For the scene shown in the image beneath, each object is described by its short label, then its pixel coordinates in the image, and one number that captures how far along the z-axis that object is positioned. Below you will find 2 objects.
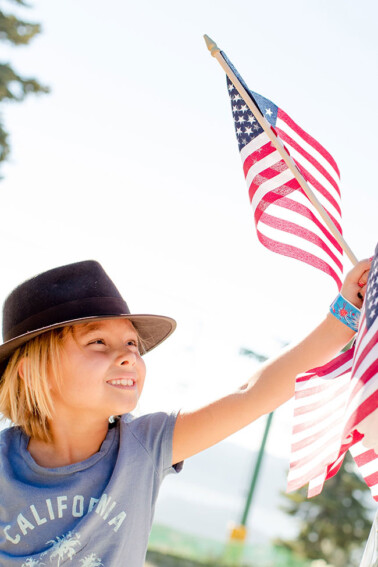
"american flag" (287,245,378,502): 2.04
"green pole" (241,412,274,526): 18.38
